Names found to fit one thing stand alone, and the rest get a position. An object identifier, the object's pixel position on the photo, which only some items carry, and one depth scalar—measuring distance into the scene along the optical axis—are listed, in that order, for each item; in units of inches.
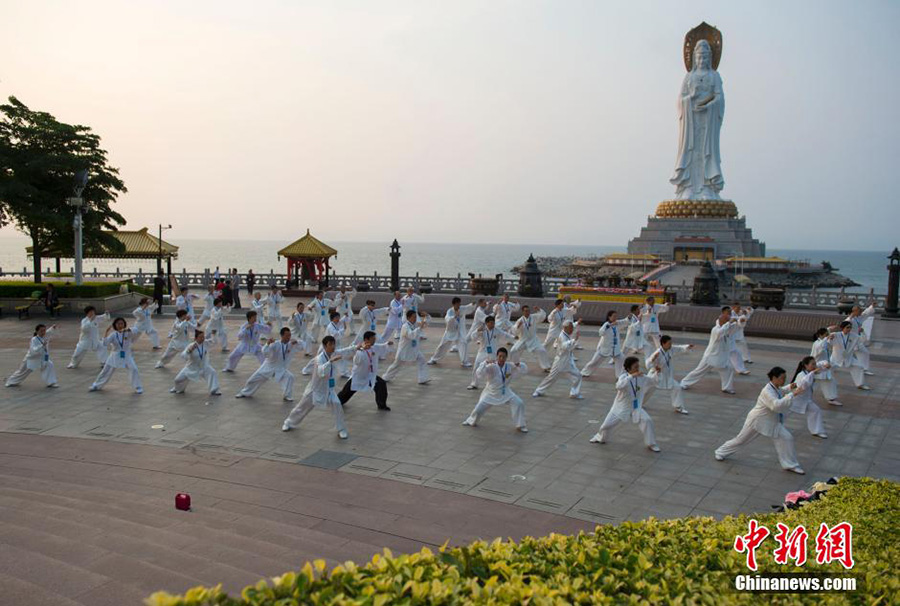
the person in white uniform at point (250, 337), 572.7
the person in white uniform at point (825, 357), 489.0
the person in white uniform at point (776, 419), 347.9
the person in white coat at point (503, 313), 687.7
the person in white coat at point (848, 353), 552.7
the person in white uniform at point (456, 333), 635.5
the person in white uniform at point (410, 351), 560.7
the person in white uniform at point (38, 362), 520.1
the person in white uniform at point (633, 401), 382.6
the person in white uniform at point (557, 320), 668.7
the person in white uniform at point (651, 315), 688.9
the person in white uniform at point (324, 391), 404.2
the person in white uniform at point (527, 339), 594.2
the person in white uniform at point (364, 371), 446.3
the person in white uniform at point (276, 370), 490.3
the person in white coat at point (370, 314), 683.4
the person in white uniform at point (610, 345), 560.7
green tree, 1029.8
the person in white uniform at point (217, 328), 681.0
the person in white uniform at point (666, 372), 458.6
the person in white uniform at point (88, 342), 600.4
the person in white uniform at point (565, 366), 512.7
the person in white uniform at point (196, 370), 502.9
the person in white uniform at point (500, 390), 420.2
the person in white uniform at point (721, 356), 530.0
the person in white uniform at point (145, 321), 687.1
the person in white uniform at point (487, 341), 522.3
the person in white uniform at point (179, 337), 608.1
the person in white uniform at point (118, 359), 516.4
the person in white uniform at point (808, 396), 368.7
